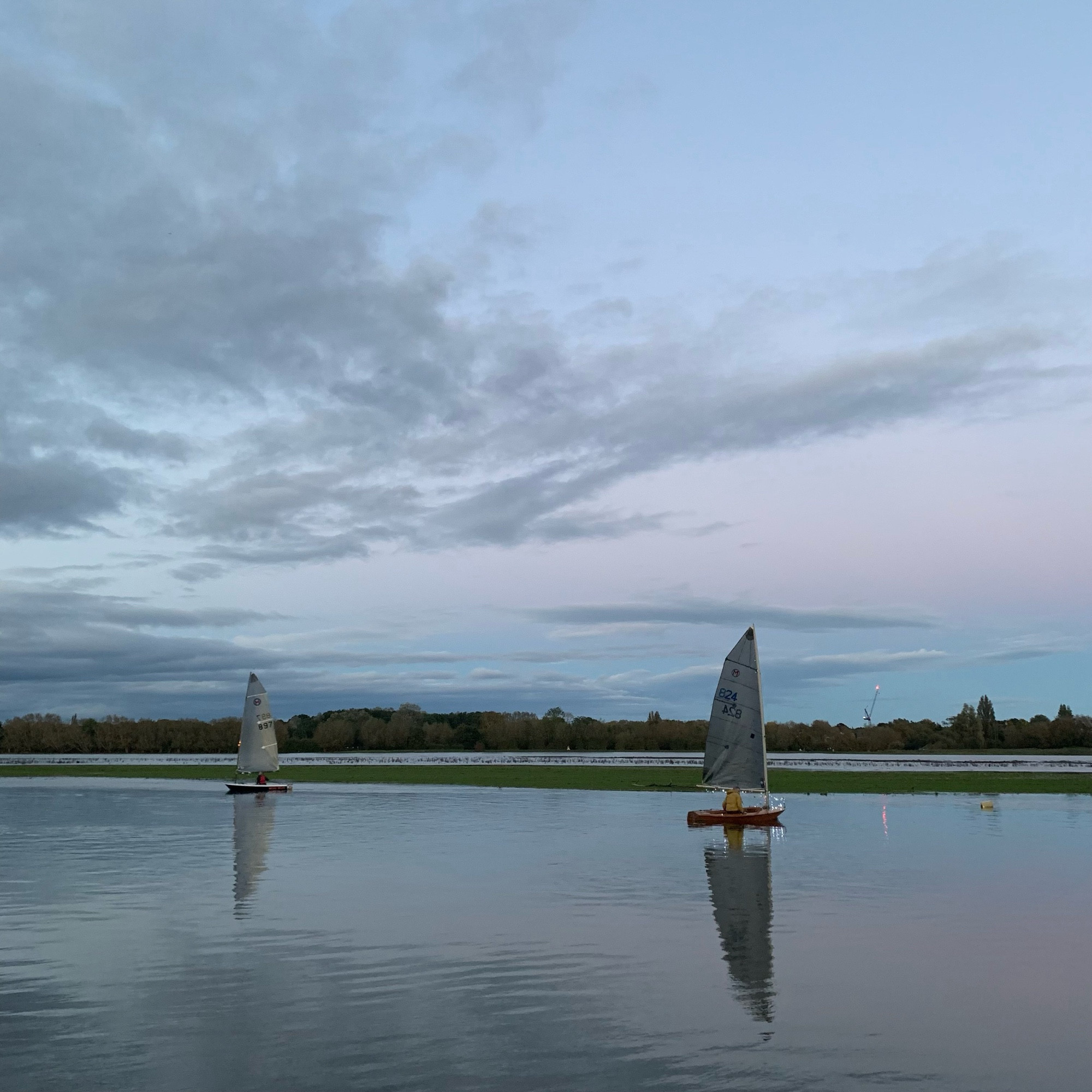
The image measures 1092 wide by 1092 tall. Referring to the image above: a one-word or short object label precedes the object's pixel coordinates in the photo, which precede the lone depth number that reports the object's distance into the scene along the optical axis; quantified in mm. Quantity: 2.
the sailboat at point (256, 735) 94875
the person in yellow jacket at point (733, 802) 53094
